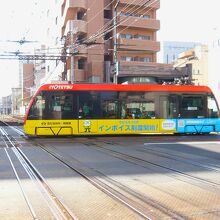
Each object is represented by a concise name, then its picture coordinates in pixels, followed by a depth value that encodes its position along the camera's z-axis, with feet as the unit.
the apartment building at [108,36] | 178.91
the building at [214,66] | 155.22
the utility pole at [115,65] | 116.08
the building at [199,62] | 270.46
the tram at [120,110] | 80.33
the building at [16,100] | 476.91
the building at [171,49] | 410.49
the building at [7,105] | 581.57
